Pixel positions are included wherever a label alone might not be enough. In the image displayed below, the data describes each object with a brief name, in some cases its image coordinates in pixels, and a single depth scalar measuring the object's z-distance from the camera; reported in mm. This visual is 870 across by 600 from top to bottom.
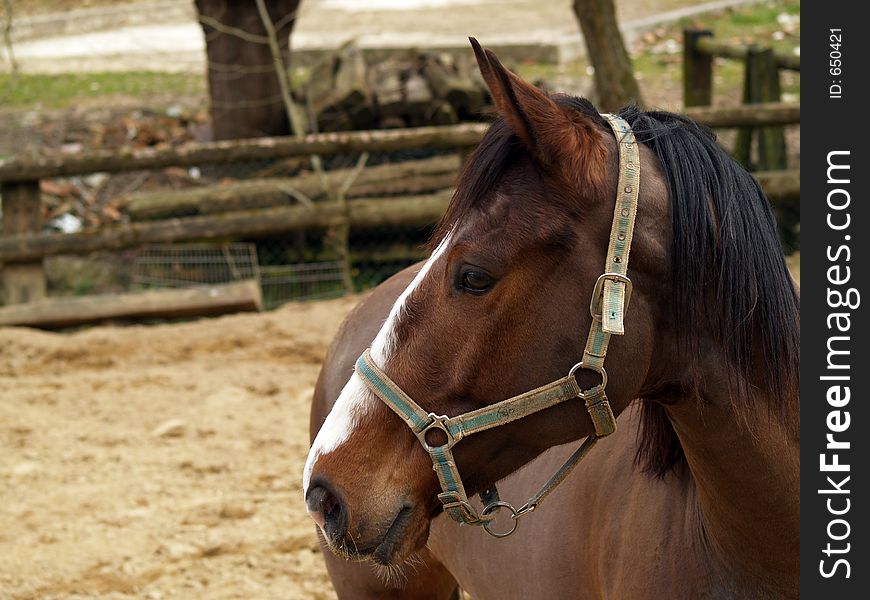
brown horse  1745
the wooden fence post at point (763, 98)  8469
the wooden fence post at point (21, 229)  7469
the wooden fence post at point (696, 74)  9586
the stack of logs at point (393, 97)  9008
